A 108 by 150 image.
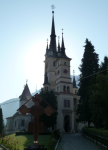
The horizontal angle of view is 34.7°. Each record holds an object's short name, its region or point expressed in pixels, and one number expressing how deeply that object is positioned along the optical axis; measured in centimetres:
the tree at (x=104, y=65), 2654
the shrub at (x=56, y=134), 2231
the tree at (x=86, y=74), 3020
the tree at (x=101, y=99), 1880
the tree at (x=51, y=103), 3579
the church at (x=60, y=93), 4512
